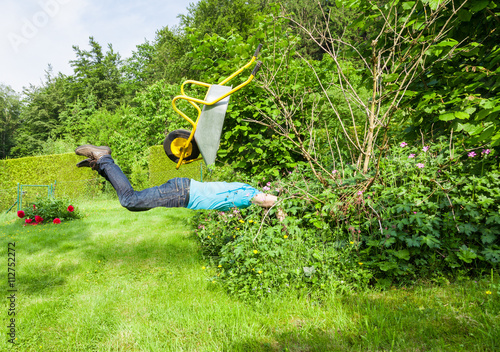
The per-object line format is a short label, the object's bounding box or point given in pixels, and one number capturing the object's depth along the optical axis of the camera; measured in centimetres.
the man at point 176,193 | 277
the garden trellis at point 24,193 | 1001
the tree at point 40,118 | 2809
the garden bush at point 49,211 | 726
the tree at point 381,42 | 245
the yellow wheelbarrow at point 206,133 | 264
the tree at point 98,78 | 2809
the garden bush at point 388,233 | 233
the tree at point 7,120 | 3238
